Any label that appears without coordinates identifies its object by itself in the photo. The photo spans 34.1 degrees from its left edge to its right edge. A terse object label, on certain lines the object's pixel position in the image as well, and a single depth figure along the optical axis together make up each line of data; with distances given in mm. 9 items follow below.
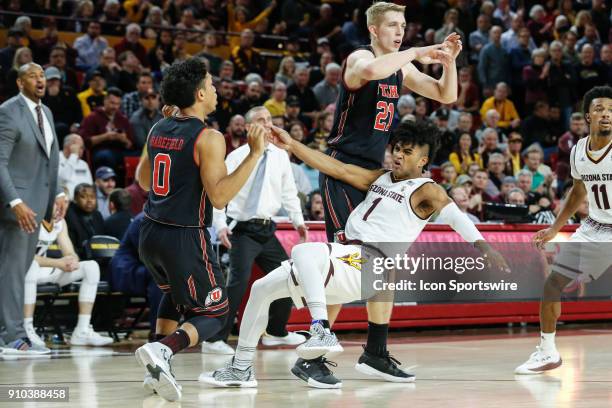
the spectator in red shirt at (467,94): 17359
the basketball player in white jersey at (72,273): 9859
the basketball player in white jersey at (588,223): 7332
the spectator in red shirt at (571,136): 15867
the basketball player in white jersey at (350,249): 6016
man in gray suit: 8625
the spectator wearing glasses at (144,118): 13695
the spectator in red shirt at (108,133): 13266
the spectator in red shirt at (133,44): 16109
